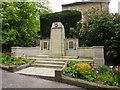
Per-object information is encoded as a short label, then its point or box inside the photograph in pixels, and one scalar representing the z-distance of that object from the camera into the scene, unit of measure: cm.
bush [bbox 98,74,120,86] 340
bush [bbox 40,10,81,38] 1216
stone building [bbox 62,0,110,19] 1528
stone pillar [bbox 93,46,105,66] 647
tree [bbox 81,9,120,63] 728
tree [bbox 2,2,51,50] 1003
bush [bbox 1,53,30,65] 609
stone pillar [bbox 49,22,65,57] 843
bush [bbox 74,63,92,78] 400
